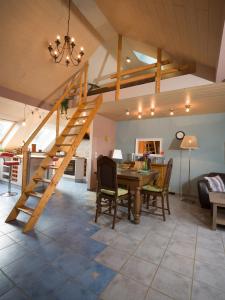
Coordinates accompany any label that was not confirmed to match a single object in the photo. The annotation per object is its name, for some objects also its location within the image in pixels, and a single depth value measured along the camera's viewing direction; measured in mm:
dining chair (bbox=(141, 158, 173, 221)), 2857
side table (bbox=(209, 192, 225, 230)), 2443
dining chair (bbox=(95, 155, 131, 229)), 2438
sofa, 3422
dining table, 2619
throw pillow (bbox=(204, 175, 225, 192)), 3440
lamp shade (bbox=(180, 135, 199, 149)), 4105
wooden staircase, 2312
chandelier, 3379
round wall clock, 4781
